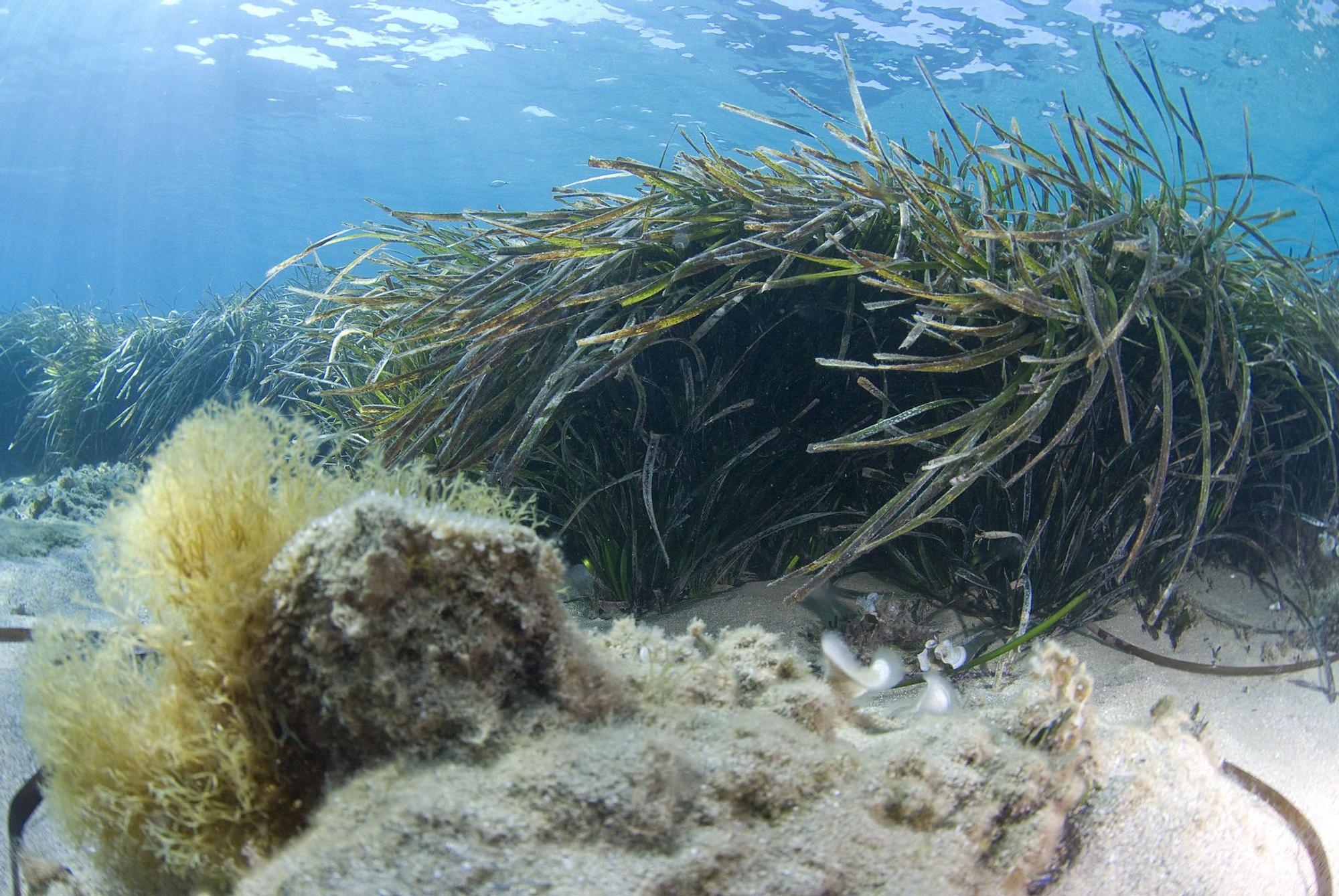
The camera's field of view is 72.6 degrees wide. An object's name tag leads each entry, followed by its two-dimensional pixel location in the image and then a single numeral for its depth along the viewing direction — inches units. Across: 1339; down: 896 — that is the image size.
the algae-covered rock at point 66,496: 191.3
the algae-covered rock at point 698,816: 14.6
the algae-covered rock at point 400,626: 15.6
